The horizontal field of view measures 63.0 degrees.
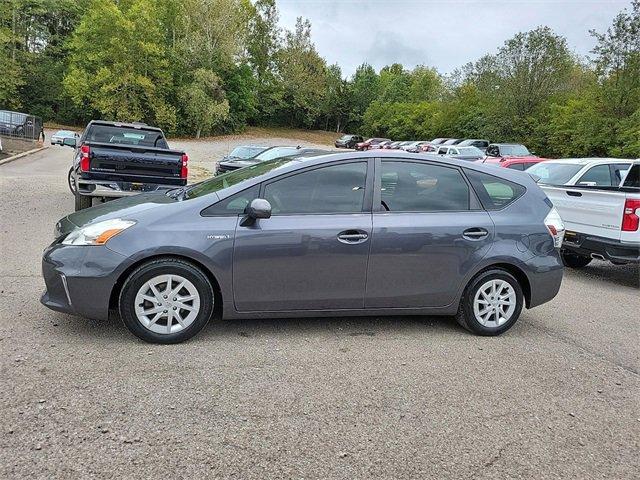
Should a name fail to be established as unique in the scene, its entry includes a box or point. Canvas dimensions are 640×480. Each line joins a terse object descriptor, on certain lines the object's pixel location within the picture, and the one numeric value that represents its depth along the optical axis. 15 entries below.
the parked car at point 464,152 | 25.53
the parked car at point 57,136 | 29.66
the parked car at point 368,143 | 45.87
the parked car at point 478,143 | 36.72
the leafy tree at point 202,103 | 50.88
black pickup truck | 8.86
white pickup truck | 6.77
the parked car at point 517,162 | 18.22
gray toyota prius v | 4.03
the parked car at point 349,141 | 52.31
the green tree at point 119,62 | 47.53
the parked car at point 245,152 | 16.47
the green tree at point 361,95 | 75.25
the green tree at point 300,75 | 68.69
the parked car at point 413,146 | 37.75
